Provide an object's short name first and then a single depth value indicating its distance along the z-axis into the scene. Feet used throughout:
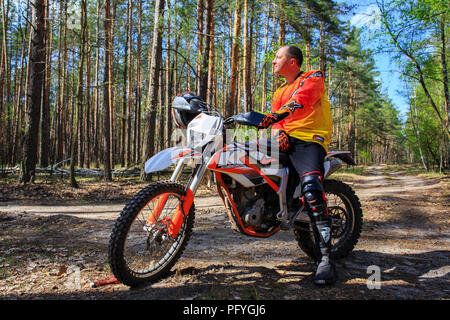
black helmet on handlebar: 8.85
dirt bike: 7.66
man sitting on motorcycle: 8.89
